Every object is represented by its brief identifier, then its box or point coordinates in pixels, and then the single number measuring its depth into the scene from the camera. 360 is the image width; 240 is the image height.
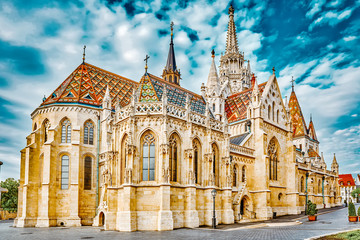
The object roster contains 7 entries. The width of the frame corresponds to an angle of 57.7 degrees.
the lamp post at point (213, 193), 22.55
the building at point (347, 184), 99.19
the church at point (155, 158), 22.61
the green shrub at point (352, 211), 24.46
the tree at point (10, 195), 52.88
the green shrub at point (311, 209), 27.56
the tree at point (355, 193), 86.31
